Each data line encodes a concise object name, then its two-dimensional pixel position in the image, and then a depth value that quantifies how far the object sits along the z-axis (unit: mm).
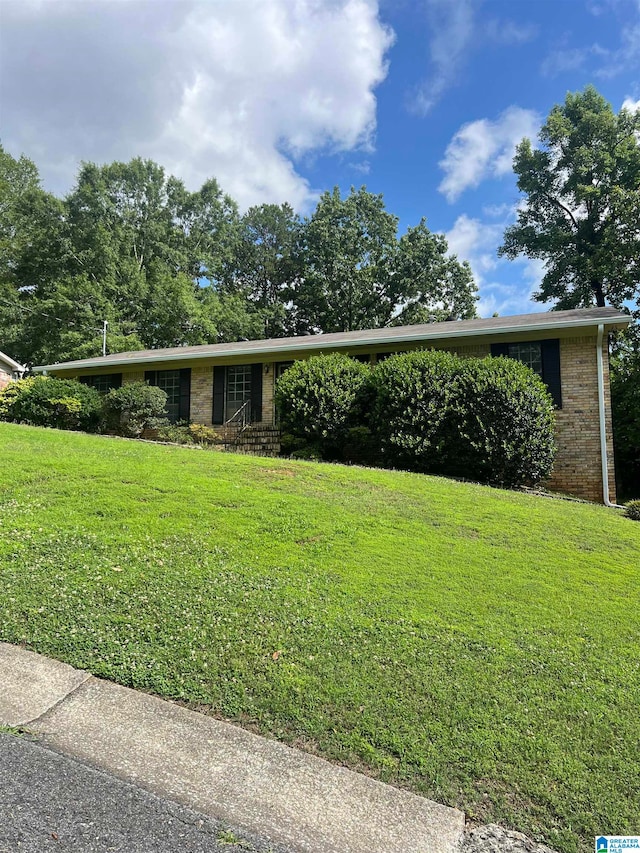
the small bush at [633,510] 8688
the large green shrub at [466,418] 10023
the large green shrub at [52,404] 14703
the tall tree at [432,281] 30312
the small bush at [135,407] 14664
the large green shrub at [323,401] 11641
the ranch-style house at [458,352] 11477
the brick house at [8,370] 21094
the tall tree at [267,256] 35531
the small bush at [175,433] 14359
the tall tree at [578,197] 22281
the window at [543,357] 11945
